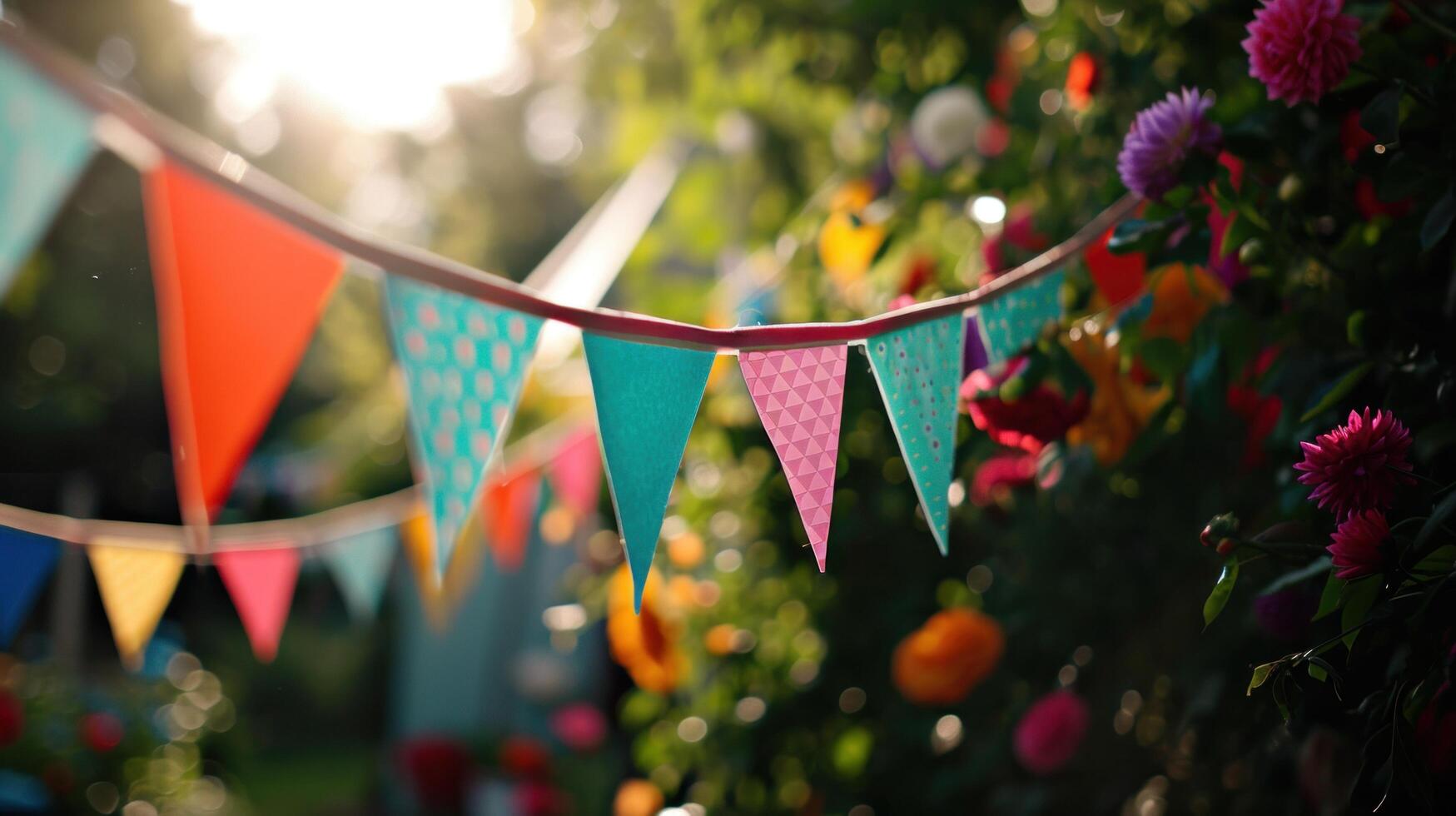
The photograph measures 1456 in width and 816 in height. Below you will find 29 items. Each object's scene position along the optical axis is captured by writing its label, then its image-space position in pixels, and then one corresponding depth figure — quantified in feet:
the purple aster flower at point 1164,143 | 3.11
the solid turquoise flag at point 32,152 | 2.76
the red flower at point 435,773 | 17.21
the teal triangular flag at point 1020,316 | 3.64
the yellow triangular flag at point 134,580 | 5.79
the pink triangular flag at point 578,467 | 7.42
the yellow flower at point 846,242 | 5.72
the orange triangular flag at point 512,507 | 7.43
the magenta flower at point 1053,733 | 4.78
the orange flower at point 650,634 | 6.73
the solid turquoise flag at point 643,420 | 2.98
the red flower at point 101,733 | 11.28
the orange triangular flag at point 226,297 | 3.06
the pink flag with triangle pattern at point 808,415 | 3.14
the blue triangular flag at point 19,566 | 5.77
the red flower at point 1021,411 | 3.70
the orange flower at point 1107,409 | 4.06
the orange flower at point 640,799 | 7.54
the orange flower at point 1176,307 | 3.79
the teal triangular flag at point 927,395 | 3.23
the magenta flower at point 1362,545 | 2.29
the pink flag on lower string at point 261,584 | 6.44
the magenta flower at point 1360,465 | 2.35
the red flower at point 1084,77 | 4.60
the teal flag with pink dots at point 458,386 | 3.02
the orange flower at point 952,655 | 5.01
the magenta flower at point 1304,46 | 2.86
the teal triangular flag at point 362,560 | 7.11
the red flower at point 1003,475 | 4.64
